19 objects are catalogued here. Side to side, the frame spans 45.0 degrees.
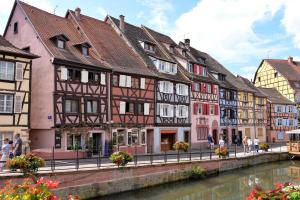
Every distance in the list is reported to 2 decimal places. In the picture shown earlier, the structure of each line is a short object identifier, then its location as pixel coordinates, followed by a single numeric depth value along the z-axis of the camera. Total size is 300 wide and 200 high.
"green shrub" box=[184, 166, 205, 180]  25.75
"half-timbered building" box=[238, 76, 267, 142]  55.66
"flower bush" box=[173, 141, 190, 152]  29.44
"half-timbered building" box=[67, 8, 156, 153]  31.00
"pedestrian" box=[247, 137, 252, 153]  37.40
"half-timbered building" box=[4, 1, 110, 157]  26.39
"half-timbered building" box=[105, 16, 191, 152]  36.12
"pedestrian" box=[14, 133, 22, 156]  19.32
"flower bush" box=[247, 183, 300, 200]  6.35
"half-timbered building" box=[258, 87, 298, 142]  59.69
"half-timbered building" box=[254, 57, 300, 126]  62.91
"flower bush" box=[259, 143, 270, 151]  39.00
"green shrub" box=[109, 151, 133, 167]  20.72
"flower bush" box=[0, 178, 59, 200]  6.35
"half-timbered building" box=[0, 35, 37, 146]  23.61
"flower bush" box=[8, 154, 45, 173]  16.28
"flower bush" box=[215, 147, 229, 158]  29.62
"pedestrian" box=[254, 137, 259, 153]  38.44
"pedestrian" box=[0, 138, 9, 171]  18.33
